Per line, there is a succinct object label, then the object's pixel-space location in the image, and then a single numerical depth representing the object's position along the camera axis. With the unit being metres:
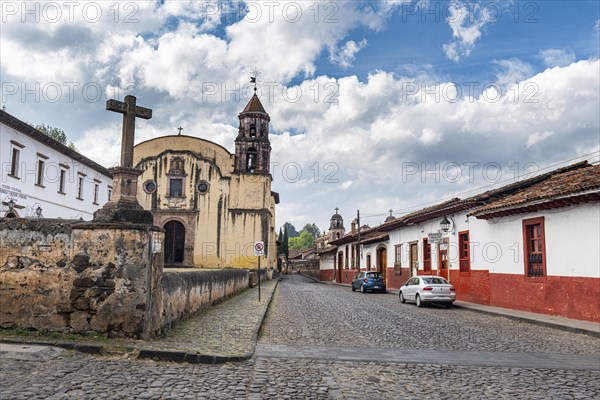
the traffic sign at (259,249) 17.52
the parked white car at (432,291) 17.56
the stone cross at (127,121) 8.84
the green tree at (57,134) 48.75
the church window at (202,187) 38.88
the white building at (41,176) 22.34
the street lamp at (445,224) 20.77
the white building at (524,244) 12.88
